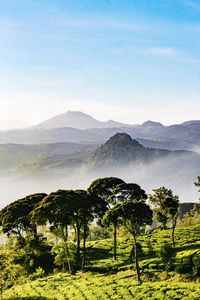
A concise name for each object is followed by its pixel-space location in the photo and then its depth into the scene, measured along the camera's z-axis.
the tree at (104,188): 76.81
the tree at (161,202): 73.29
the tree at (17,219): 75.46
